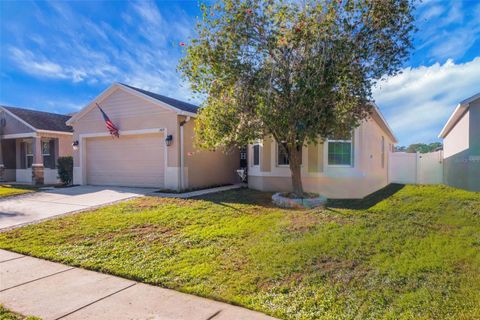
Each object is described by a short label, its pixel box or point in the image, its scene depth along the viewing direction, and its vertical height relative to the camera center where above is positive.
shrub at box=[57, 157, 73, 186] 15.64 -0.73
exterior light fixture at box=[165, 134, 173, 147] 11.98 +0.65
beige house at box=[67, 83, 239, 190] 12.09 +0.40
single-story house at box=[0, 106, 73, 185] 16.78 +0.73
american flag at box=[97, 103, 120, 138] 13.04 +1.34
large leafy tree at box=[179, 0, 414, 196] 7.21 +2.56
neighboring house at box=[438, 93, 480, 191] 10.31 +0.31
